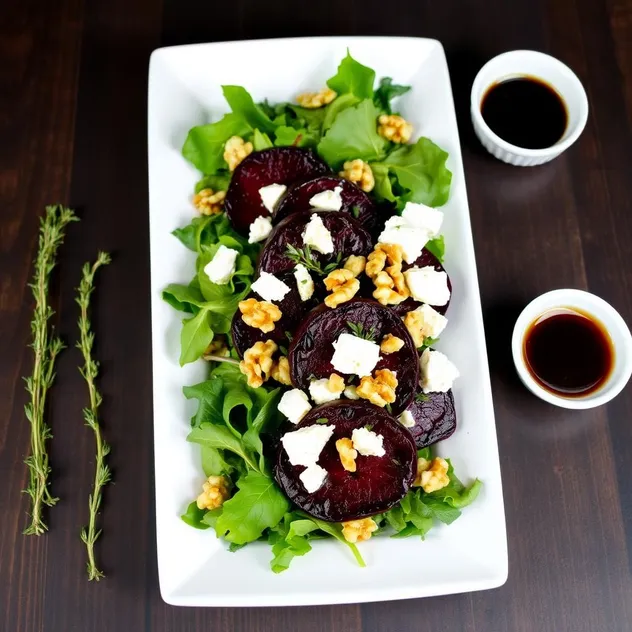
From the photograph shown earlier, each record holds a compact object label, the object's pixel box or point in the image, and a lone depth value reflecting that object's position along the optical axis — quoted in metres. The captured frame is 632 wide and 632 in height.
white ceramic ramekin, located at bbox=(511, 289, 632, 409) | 0.71
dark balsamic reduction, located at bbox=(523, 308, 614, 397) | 0.73
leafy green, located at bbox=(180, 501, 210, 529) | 0.66
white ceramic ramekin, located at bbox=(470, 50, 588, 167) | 0.75
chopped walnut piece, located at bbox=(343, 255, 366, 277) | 0.66
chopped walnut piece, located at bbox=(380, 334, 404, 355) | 0.64
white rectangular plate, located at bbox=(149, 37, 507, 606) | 0.66
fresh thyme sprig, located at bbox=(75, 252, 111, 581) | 0.73
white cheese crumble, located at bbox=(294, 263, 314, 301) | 0.65
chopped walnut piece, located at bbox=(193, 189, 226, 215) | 0.72
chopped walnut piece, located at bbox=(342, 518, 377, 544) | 0.65
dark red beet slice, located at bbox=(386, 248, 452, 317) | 0.67
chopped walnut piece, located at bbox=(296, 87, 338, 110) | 0.73
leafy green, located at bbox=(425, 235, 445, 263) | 0.70
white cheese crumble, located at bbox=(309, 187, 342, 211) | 0.67
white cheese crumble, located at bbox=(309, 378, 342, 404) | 0.63
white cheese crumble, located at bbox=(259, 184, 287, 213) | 0.69
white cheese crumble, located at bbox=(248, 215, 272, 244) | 0.69
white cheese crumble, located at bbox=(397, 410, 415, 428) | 0.66
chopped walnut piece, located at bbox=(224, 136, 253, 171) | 0.72
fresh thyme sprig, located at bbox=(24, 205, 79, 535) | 0.73
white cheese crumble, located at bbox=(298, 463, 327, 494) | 0.63
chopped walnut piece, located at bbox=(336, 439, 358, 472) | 0.63
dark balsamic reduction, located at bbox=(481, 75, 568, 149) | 0.77
